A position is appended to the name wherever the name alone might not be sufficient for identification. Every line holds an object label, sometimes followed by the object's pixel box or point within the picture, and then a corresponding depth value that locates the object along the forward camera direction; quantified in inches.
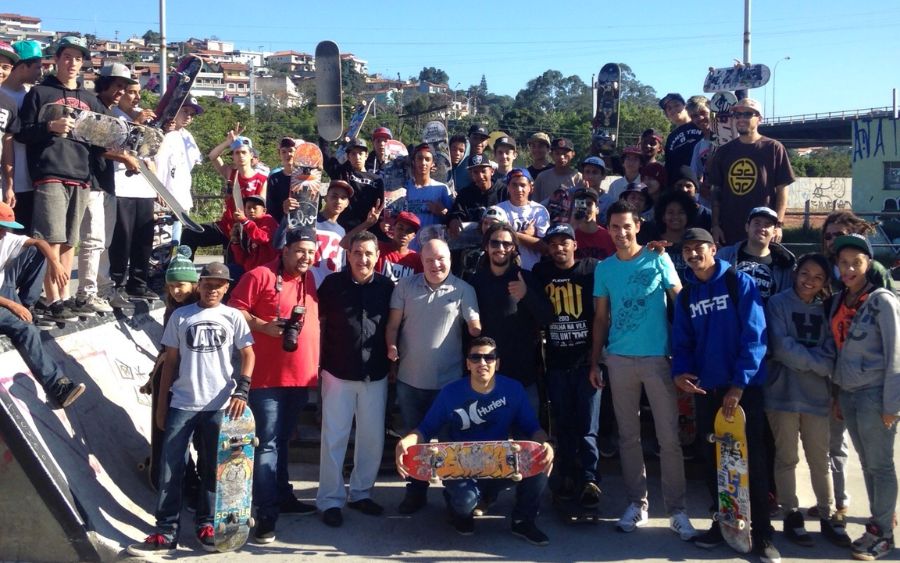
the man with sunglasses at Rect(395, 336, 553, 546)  200.4
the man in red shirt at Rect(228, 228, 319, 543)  201.8
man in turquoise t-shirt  204.2
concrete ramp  189.2
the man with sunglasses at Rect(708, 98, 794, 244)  261.4
